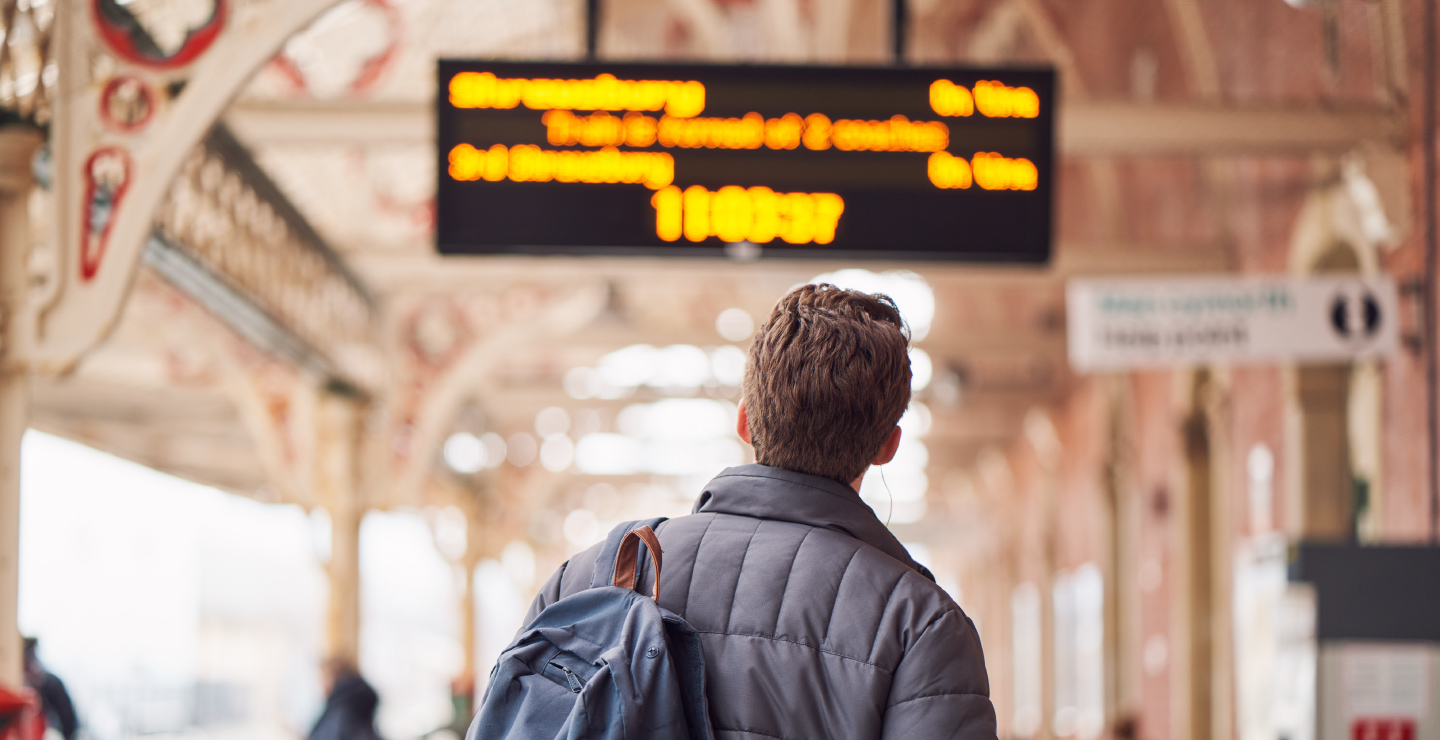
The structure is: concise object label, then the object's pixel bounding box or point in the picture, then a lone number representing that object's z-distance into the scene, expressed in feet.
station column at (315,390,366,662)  38.68
